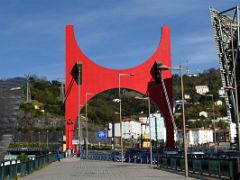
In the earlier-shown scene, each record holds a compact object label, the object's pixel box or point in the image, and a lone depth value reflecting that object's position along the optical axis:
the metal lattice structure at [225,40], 50.22
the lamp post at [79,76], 54.20
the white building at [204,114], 157.05
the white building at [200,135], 151.38
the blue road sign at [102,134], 72.24
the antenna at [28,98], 139.60
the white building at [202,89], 164.60
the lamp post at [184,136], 22.74
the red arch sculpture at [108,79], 55.31
